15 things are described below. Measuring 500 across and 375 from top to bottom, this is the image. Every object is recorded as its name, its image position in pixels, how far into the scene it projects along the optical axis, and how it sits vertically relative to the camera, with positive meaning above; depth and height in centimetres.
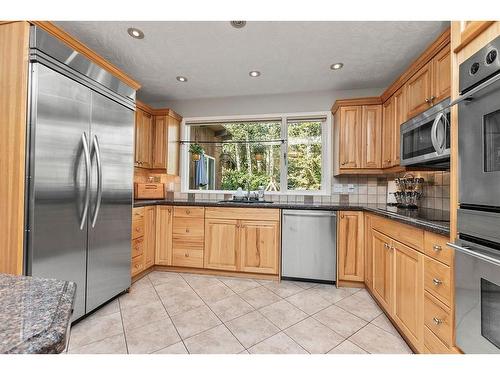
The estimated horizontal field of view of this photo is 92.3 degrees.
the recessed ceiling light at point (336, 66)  262 +138
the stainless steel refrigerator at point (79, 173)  152 +11
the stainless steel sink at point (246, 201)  319 -16
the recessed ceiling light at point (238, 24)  198 +137
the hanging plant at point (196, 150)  368 +59
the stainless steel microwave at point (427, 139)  154 +39
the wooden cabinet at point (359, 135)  285 +68
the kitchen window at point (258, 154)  345 +54
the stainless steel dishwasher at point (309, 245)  268 -63
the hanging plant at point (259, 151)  363 +59
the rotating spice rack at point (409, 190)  255 +1
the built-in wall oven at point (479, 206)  96 -6
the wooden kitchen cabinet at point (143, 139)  312 +67
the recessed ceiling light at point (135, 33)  210 +138
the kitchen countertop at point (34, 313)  34 -22
